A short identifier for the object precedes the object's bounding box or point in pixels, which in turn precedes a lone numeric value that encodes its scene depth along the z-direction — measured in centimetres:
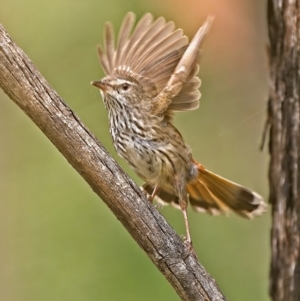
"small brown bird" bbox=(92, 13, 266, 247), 697
